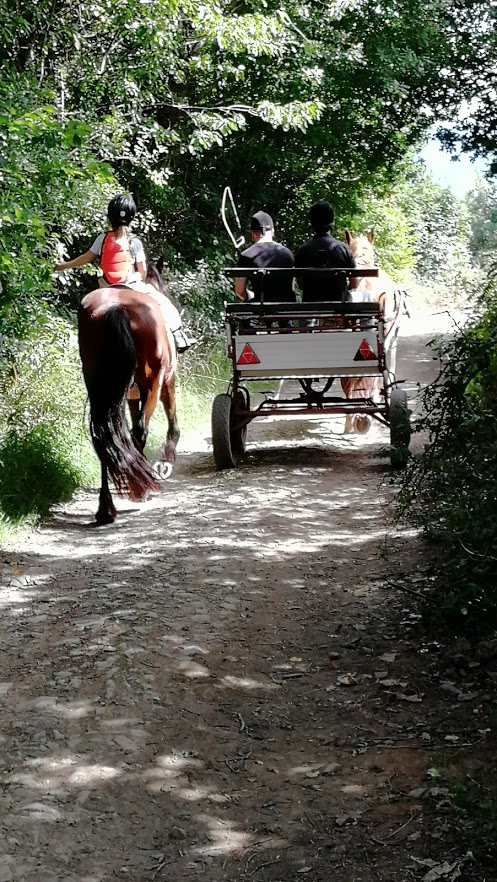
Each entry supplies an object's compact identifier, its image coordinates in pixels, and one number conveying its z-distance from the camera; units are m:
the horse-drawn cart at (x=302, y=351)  9.40
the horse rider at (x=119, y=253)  8.60
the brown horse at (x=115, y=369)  7.73
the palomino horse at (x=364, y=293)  10.94
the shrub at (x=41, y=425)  8.21
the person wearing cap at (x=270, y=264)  9.98
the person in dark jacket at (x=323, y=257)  9.91
